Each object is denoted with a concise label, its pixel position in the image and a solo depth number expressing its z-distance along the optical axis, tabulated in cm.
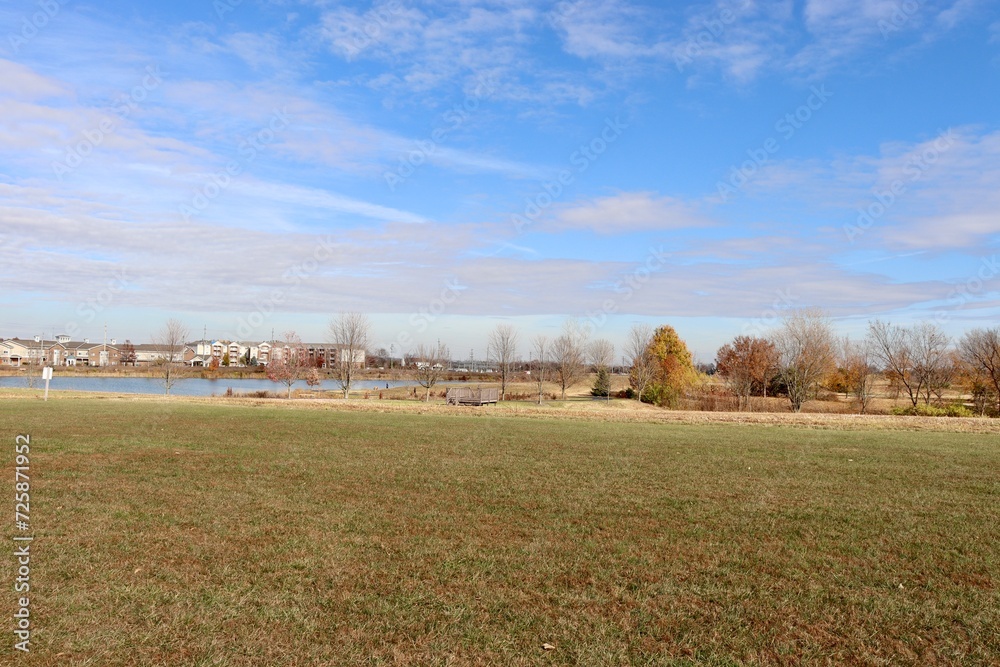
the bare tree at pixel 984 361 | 4647
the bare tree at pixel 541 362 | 5596
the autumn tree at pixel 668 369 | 5400
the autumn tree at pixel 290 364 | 5701
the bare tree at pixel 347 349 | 5706
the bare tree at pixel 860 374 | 4832
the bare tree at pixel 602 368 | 6162
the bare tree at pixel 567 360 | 6322
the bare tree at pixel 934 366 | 5172
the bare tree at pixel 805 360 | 4878
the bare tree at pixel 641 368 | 5788
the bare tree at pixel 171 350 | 5627
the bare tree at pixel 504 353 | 6366
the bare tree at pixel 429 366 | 5298
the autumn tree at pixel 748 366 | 5256
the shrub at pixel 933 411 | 3875
